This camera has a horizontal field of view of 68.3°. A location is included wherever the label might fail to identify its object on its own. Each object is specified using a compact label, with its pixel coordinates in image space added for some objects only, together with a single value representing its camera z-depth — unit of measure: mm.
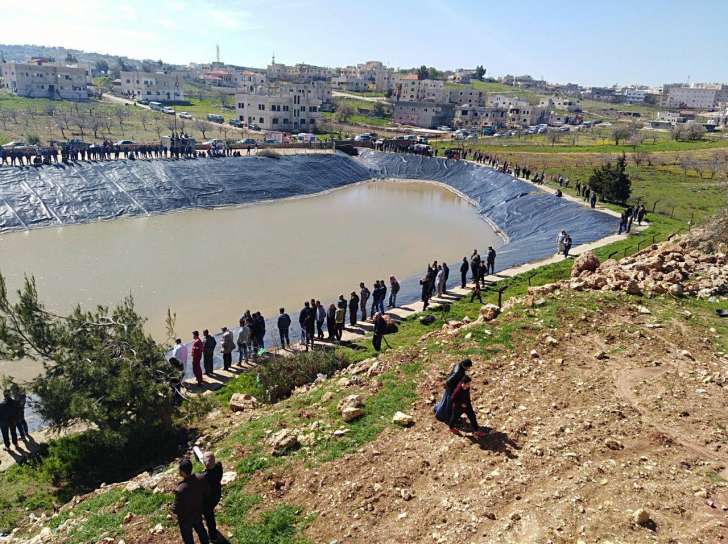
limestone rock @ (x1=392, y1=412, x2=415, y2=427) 9008
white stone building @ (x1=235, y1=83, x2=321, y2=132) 72688
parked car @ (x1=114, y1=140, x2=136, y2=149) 43766
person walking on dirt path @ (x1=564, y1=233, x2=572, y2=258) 23922
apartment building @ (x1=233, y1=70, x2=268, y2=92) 121894
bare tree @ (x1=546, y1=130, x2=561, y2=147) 72512
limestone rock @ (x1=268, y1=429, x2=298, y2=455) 8578
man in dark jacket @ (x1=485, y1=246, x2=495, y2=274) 21047
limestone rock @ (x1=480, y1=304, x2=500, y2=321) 13531
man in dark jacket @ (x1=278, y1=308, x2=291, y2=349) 15047
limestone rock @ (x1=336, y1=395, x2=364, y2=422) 9289
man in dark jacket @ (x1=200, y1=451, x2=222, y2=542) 6703
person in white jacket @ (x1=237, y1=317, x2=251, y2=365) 14602
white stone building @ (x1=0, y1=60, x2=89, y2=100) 90875
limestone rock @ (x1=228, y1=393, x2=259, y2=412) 11781
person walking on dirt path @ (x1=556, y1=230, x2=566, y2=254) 24391
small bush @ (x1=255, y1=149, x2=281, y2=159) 49116
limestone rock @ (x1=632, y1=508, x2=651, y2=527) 6457
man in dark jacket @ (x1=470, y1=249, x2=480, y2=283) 18645
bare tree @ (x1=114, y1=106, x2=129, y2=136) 65456
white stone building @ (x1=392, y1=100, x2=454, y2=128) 100125
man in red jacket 13352
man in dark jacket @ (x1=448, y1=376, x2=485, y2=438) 8508
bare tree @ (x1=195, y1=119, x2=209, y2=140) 67375
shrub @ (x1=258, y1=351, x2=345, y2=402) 12508
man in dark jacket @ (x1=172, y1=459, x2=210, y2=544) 6301
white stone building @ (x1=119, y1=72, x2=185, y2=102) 103750
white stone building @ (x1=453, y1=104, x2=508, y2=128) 104625
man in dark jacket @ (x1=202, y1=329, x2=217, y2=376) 13658
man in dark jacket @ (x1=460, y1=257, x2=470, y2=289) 20277
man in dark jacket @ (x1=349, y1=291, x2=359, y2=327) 16562
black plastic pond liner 29828
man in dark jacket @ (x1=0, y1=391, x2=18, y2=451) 10375
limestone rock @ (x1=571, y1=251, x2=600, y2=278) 18094
